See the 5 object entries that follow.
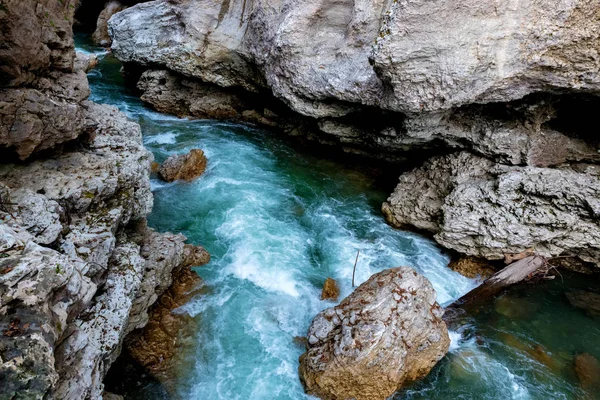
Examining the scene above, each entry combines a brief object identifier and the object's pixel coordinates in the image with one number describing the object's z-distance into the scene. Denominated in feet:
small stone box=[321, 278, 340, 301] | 30.44
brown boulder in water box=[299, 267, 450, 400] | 22.98
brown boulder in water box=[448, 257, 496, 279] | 34.65
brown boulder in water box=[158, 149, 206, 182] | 41.91
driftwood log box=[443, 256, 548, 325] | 31.14
